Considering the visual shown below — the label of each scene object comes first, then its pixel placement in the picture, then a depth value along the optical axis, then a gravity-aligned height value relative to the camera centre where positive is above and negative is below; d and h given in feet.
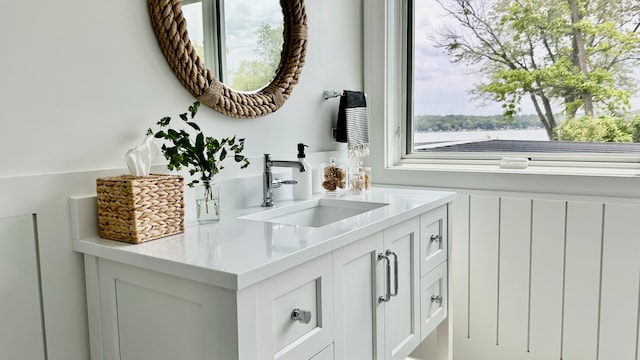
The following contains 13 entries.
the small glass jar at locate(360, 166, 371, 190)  6.02 -0.59
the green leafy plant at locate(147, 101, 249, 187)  3.86 -0.13
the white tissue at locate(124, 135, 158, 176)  3.61 -0.18
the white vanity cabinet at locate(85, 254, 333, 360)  2.83 -1.18
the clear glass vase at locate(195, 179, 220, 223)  4.11 -0.58
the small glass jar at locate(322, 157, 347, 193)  5.79 -0.57
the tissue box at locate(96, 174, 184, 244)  3.36 -0.52
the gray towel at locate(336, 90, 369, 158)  6.43 +0.10
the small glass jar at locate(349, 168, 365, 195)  5.93 -0.64
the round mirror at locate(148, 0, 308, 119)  4.12 +0.66
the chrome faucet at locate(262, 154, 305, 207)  5.08 -0.46
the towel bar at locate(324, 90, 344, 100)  6.45 +0.49
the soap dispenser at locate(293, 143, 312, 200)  5.48 -0.59
